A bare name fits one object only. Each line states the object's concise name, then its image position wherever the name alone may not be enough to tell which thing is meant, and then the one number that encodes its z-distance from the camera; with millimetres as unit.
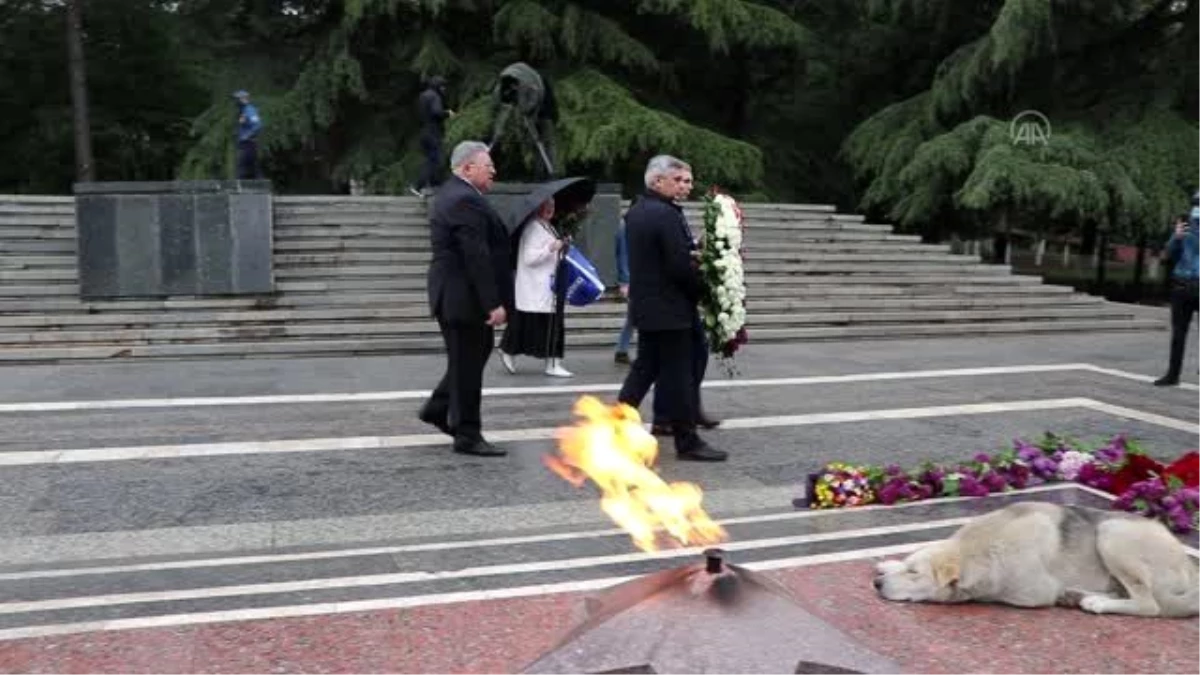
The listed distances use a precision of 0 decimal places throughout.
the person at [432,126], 15930
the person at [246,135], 16578
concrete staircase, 12539
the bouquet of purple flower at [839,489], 6039
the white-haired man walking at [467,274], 6934
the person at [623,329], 11734
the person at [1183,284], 10430
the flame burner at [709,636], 2516
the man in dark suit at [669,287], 7043
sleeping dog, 4355
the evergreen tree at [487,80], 21562
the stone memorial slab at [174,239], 13227
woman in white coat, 10273
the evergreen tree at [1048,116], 19828
